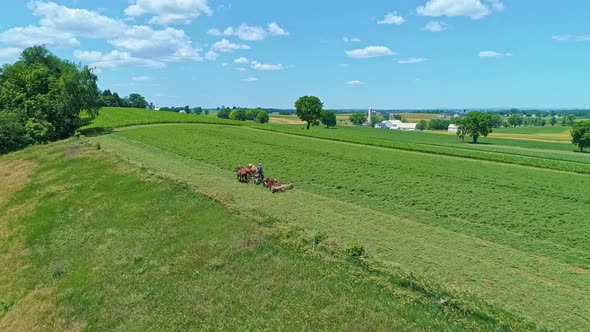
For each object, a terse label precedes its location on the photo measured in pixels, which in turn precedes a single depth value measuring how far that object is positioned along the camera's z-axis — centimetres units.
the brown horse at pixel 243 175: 3291
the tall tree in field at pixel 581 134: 8544
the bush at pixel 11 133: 5928
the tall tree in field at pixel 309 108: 10031
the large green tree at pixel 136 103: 19364
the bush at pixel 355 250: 1842
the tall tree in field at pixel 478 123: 10194
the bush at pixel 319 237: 1998
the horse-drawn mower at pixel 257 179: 3031
